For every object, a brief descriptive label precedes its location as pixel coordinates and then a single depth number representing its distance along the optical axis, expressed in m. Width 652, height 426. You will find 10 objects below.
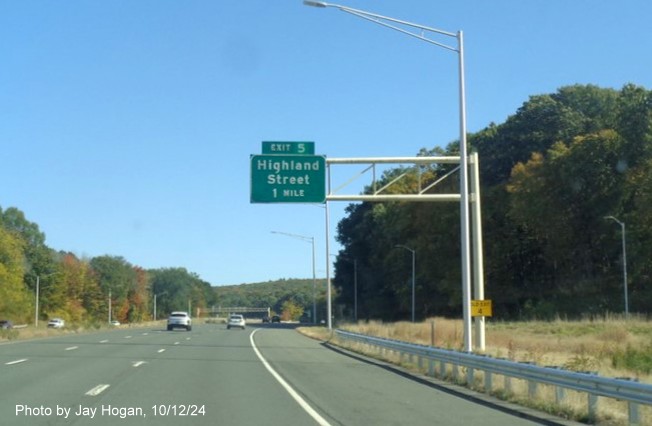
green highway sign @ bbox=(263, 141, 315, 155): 31.36
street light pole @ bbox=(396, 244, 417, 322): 76.45
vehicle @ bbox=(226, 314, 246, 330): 78.89
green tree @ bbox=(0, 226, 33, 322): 103.38
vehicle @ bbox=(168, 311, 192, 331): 66.56
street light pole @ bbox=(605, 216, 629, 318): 54.47
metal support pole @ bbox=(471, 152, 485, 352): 25.55
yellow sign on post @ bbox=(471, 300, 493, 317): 24.34
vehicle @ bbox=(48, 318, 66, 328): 89.86
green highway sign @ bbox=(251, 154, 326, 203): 30.84
